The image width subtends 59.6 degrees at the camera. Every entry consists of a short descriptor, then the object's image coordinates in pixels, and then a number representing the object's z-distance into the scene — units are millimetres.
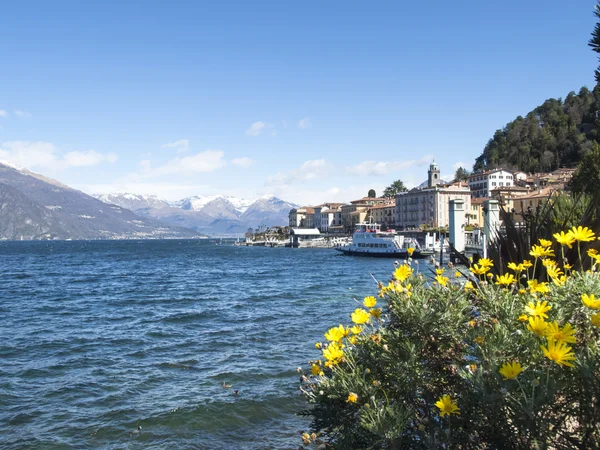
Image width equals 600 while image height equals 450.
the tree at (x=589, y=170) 43406
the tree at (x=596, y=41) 6465
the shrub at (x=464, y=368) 2852
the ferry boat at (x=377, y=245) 78500
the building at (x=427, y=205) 110900
